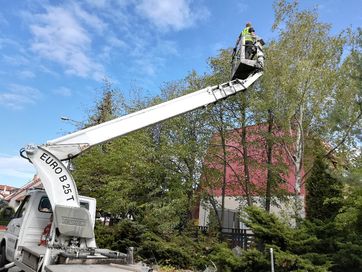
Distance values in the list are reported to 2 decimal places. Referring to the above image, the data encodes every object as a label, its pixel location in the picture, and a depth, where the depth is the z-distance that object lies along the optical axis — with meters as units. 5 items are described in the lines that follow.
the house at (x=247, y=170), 19.72
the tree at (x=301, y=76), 15.88
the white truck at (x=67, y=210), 6.65
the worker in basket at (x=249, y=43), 10.42
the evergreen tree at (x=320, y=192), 13.58
